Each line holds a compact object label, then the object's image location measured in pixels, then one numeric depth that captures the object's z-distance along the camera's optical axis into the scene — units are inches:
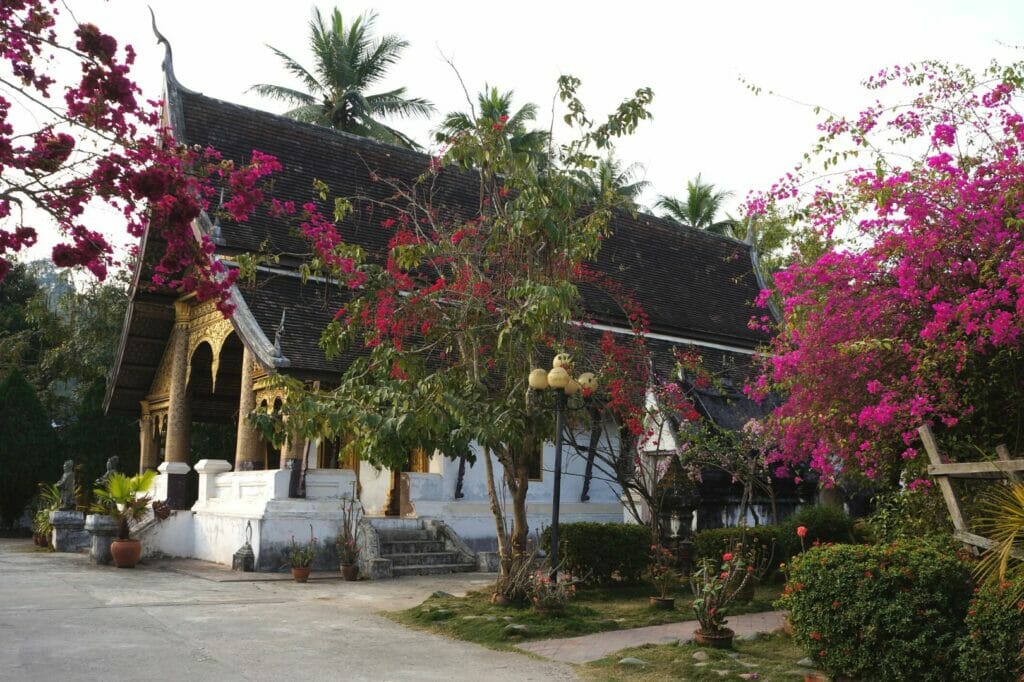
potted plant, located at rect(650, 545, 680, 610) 455.5
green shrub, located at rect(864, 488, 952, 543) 347.1
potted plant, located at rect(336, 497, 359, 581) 570.9
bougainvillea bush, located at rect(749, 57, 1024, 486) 317.7
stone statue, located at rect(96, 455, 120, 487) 725.3
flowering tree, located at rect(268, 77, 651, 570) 406.9
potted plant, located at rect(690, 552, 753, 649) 348.8
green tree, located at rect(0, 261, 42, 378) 1115.3
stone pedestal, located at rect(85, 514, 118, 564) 635.5
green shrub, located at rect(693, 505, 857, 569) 510.3
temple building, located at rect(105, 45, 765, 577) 608.7
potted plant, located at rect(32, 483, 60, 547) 788.0
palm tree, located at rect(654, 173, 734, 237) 1706.4
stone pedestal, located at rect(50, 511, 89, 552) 759.1
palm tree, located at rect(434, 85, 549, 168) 1347.2
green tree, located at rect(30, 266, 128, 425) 1067.9
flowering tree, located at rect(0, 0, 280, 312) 263.9
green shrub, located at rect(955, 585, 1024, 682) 248.8
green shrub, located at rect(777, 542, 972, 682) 264.8
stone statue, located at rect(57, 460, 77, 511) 767.1
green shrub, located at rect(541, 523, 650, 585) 521.7
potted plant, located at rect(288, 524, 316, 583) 548.1
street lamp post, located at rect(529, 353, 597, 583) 405.1
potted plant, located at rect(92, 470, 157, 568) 621.9
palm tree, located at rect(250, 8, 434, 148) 1406.3
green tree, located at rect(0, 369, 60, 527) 959.6
